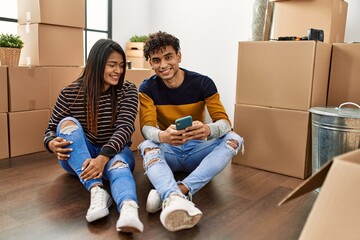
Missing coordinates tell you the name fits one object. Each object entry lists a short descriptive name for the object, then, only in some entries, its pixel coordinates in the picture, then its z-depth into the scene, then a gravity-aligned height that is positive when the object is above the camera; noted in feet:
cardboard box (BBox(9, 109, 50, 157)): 7.38 -1.50
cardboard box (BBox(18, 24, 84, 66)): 7.66 +0.34
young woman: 4.96 -0.89
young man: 4.95 -0.95
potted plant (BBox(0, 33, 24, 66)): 7.18 +0.20
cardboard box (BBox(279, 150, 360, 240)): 1.63 -0.62
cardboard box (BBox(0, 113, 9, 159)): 7.17 -1.57
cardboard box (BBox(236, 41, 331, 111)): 6.35 -0.08
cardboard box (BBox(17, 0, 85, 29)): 7.56 +1.06
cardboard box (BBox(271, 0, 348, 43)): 7.12 +1.08
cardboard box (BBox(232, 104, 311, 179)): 6.52 -1.31
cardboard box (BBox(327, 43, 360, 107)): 6.55 -0.05
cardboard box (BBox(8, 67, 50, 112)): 7.30 -0.60
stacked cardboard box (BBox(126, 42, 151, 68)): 12.27 +0.30
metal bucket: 5.41 -0.94
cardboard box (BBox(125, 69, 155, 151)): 8.41 -0.36
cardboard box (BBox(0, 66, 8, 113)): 7.11 -0.65
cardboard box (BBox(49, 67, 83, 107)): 8.00 -0.39
